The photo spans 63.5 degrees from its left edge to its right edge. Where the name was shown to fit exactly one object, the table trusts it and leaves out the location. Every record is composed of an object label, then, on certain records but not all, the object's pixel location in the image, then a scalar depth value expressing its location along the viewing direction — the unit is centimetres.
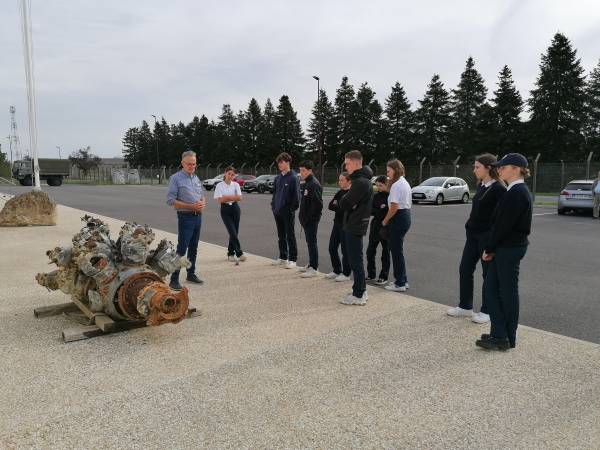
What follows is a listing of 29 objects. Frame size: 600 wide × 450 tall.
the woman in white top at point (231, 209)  811
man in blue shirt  625
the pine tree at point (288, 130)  7481
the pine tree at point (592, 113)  5019
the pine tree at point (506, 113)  5363
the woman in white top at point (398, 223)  621
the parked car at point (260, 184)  3512
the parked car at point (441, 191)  2352
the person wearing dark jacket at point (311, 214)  723
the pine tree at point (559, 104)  4991
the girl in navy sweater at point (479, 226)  476
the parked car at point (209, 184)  4149
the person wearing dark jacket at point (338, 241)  690
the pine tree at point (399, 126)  6556
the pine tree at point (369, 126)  6694
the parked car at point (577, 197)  1722
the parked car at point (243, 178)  3671
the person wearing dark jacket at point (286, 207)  764
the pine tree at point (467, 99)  6334
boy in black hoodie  557
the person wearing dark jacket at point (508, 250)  403
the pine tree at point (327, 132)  7056
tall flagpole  1391
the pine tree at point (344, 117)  6800
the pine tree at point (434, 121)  6412
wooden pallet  443
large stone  1279
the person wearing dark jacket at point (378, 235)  678
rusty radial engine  419
